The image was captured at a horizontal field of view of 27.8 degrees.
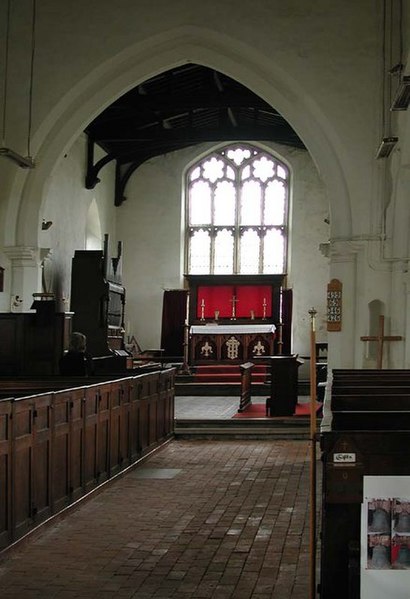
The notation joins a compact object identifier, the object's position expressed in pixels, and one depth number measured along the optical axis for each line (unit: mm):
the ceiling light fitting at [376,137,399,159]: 9531
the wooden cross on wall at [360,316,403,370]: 10980
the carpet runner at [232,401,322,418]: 11055
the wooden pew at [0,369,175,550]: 4602
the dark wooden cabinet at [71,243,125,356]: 15719
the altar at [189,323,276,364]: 18156
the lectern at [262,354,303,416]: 10922
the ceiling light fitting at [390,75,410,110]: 8047
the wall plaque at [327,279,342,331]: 11672
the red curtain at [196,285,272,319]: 19250
